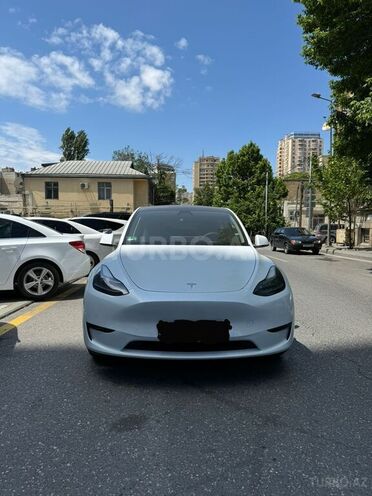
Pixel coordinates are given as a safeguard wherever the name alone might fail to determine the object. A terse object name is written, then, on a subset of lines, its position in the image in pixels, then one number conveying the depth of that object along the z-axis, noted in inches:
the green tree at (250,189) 2053.4
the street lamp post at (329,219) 1048.8
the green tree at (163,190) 2524.6
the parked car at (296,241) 909.2
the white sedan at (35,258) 301.6
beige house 1753.2
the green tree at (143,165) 2682.1
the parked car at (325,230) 1366.1
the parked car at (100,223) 546.6
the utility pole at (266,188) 1978.7
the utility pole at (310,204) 1242.1
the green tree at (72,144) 2901.1
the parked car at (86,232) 430.9
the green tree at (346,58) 496.1
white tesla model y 138.4
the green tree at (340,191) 1026.1
